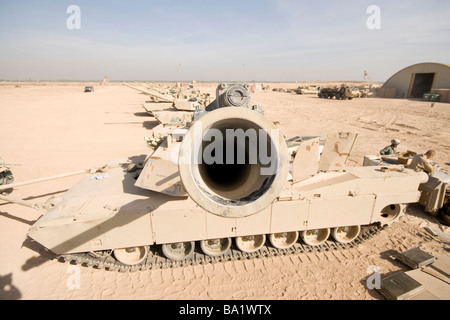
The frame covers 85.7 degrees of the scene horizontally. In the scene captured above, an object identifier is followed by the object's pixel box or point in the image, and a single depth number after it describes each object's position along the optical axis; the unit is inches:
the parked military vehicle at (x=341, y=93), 1283.2
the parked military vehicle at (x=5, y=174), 275.0
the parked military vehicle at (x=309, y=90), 1742.7
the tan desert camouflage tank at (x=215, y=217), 163.9
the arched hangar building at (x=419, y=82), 1141.7
